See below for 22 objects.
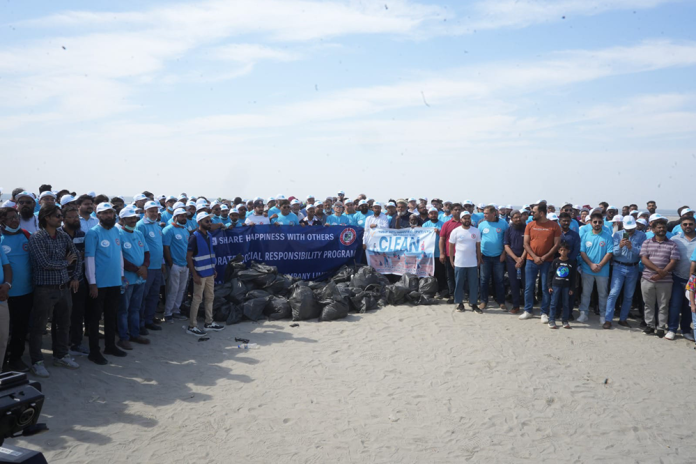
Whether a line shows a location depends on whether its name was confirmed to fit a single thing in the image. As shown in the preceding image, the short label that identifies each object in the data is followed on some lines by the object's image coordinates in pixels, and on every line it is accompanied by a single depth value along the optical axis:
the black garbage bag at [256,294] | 9.38
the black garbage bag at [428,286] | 10.34
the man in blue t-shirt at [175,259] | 8.52
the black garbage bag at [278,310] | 9.16
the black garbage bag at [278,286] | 9.77
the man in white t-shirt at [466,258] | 9.52
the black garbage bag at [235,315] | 8.85
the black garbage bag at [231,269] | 10.06
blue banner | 10.38
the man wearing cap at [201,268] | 8.20
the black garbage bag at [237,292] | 9.28
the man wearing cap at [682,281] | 7.95
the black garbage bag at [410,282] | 10.40
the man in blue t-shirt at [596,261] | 8.65
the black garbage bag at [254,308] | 9.02
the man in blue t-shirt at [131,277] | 7.16
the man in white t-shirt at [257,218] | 11.05
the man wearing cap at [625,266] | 8.45
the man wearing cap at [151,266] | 7.89
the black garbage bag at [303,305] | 9.08
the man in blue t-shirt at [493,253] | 9.66
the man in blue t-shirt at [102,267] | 6.52
